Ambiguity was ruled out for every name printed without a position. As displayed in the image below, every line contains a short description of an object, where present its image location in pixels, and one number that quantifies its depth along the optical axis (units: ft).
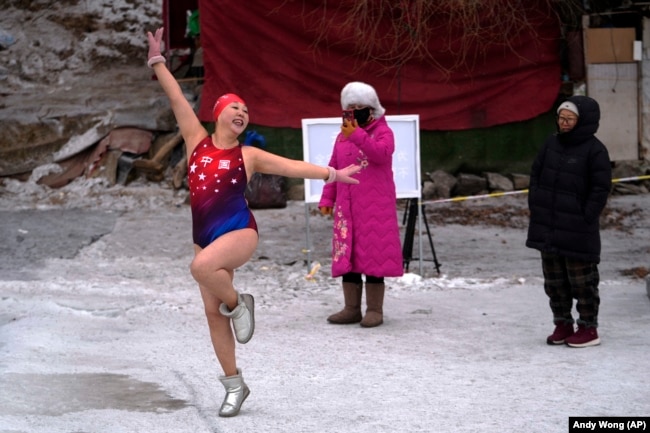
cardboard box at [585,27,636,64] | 68.42
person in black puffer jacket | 34.88
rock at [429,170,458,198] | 68.73
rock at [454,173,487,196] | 69.40
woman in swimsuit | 27.46
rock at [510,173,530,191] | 69.99
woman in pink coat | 38.76
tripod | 48.61
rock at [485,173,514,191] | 69.32
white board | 47.12
